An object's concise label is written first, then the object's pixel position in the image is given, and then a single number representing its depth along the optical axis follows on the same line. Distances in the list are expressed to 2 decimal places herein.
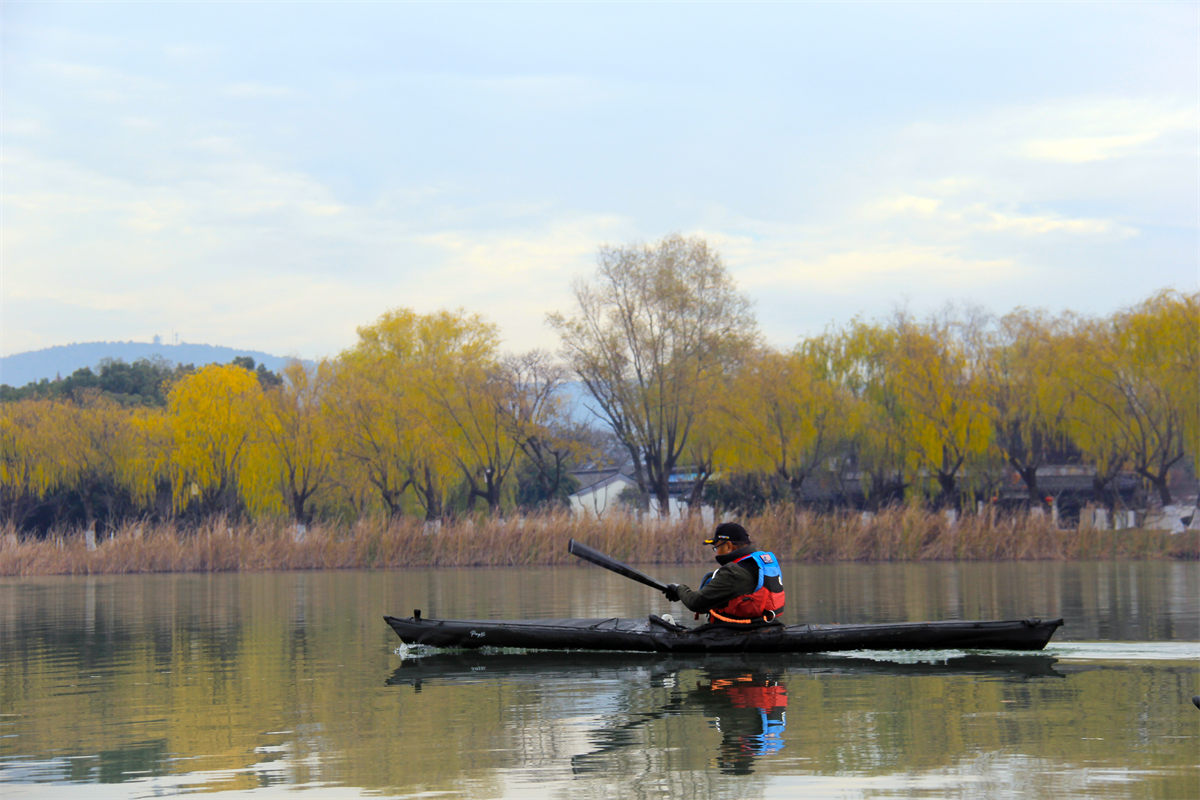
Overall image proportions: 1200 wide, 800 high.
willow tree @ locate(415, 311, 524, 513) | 54.66
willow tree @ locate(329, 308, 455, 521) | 51.91
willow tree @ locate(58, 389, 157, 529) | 53.91
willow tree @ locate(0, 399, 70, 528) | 53.53
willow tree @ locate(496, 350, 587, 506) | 54.91
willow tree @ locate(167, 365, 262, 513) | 51.97
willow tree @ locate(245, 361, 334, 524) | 51.69
